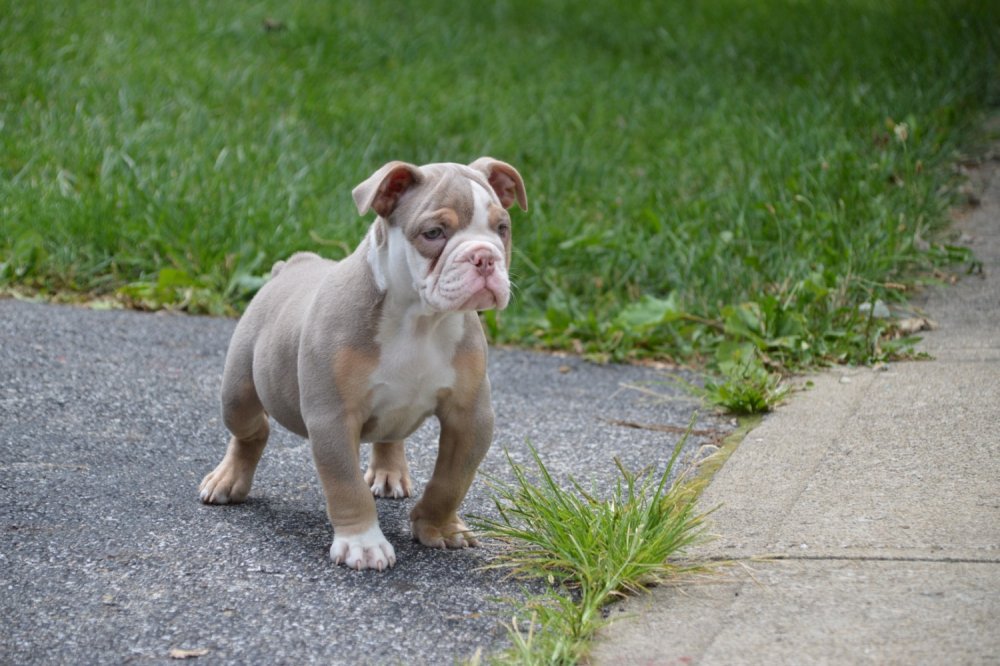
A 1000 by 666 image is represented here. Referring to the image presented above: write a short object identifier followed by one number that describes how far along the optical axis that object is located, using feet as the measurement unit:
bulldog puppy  19.85
